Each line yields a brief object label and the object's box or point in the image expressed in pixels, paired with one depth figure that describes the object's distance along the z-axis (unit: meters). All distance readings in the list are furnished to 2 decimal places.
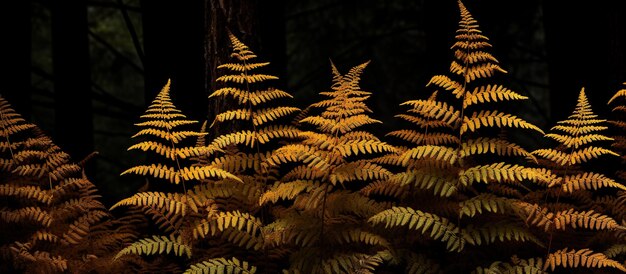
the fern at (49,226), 3.42
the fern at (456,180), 2.97
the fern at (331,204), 3.05
